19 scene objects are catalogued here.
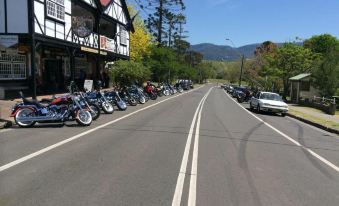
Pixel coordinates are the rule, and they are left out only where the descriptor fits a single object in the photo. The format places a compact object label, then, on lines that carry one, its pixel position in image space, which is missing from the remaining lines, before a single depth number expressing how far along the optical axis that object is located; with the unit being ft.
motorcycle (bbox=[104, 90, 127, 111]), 76.12
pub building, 78.12
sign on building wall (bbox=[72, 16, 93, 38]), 100.22
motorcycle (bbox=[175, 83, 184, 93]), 210.61
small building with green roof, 156.62
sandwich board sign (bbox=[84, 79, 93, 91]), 68.33
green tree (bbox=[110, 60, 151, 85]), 110.42
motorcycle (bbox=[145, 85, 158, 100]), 119.75
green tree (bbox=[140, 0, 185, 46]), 245.39
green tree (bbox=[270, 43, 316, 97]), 184.03
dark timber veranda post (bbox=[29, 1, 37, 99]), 71.96
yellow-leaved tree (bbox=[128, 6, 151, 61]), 198.14
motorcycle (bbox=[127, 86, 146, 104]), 95.71
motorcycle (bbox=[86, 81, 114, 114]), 63.28
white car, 93.40
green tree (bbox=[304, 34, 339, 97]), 136.56
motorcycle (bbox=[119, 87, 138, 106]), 90.63
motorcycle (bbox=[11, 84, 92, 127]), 47.65
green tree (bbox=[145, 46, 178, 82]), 204.47
